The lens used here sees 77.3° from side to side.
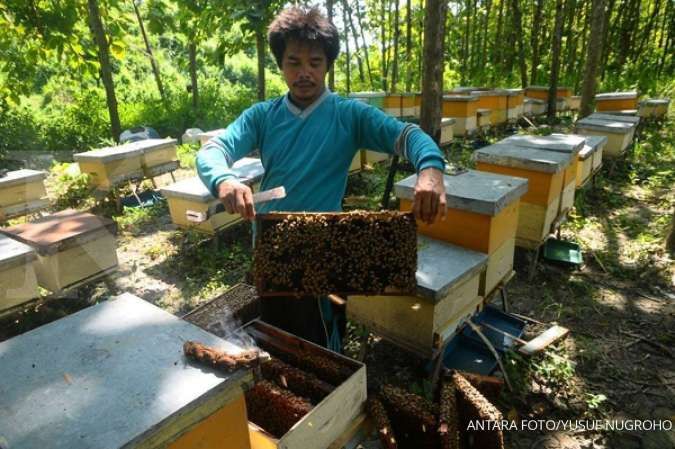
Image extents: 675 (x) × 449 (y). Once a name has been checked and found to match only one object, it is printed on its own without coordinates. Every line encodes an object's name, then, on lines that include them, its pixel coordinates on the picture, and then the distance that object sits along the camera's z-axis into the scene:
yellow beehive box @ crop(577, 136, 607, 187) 4.79
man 1.97
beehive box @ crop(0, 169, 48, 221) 5.35
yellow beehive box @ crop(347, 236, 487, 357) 2.40
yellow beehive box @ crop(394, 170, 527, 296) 2.67
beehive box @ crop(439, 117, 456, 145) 7.53
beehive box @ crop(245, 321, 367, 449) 1.43
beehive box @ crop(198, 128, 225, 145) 7.09
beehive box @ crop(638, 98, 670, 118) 9.98
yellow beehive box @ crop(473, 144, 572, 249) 3.62
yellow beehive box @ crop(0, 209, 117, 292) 3.56
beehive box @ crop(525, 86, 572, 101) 12.27
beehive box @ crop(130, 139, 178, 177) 6.64
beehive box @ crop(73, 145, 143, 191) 6.03
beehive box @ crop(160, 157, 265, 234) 4.76
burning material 1.18
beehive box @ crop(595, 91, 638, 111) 8.97
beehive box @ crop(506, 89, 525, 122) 9.93
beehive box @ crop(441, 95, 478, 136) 8.30
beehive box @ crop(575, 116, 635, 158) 6.22
